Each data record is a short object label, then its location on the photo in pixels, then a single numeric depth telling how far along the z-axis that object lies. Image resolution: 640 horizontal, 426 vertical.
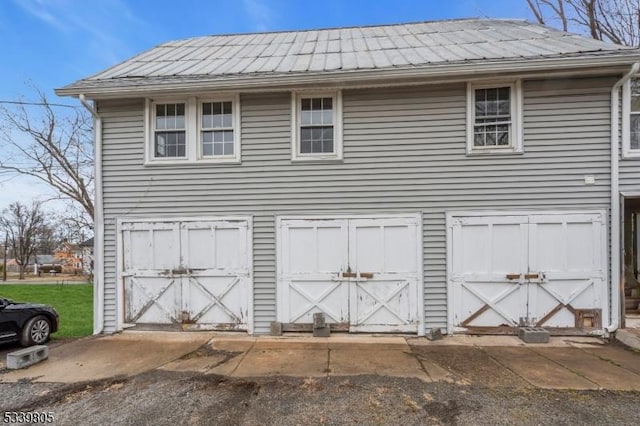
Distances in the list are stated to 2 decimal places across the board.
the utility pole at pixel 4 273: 28.45
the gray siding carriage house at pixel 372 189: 5.42
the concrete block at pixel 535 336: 5.21
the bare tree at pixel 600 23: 9.75
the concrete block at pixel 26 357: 4.43
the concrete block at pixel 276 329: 5.66
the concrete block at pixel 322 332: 5.58
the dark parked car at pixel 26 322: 5.21
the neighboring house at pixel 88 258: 19.51
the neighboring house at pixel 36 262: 38.18
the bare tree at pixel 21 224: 35.78
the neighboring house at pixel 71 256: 29.01
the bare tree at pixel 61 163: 15.47
